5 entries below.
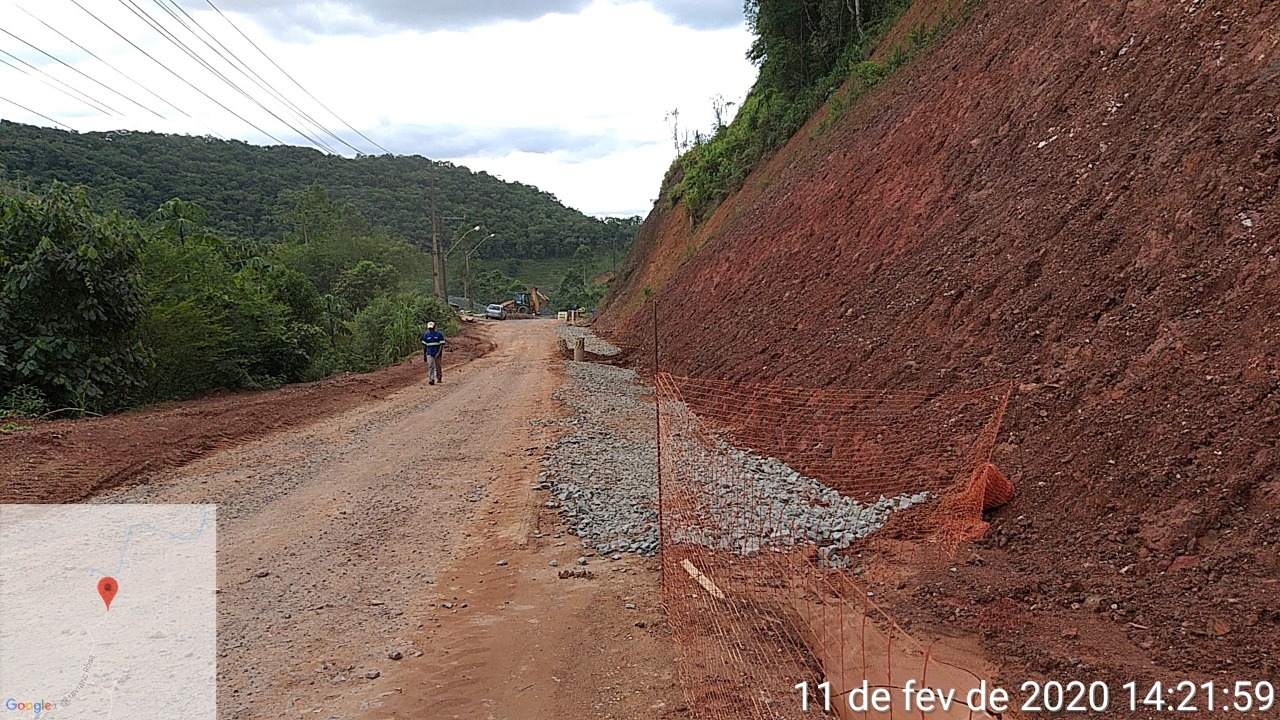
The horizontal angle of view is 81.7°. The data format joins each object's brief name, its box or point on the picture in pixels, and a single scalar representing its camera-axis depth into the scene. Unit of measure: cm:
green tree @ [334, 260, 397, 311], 3195
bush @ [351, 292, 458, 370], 2159
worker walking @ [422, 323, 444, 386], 1500
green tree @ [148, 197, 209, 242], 1359
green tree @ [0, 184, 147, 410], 966
